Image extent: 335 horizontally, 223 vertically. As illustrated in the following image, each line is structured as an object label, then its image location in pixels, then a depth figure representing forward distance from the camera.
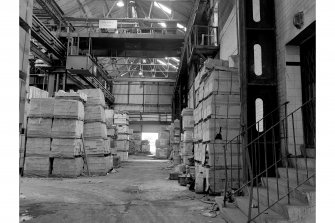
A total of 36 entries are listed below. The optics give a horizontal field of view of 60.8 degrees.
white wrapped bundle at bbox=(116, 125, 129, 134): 20.09
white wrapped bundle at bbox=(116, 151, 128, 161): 20.06
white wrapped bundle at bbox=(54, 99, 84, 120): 10.36
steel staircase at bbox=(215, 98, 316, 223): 3.88
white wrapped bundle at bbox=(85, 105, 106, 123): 11.42
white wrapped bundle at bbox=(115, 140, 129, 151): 20.00
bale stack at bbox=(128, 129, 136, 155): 28.77
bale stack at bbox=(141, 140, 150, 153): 29.51
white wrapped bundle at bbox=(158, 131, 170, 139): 24.05
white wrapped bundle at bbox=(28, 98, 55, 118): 10.43
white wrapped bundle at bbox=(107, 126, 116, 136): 15.12
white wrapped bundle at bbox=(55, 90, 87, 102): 10.62
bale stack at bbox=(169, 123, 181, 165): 15.56
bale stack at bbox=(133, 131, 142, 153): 29.39
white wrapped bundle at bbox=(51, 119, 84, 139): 10.34
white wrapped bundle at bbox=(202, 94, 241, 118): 6.92
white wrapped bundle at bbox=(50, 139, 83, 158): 10.26
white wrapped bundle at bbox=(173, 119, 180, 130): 17.59
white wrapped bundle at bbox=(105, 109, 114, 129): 15.65
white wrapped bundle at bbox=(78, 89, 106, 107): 11.56
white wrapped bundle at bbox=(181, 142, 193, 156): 11.15
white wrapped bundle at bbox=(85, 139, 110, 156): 11.26
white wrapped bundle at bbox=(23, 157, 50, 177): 10.17
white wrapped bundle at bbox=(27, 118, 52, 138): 10.34
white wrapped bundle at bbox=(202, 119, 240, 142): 6.90
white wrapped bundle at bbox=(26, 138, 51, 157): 10.23
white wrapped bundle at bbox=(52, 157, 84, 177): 10.27
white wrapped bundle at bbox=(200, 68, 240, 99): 6.95
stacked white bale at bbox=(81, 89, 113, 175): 11.29
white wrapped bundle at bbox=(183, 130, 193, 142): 11.16
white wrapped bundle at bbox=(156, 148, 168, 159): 23.95
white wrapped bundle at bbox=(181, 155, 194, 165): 10.66
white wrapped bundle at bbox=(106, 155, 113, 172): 12.24
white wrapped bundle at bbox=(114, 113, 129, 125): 20.16
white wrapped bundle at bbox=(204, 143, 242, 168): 6.83
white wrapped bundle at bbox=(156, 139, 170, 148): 23.94
